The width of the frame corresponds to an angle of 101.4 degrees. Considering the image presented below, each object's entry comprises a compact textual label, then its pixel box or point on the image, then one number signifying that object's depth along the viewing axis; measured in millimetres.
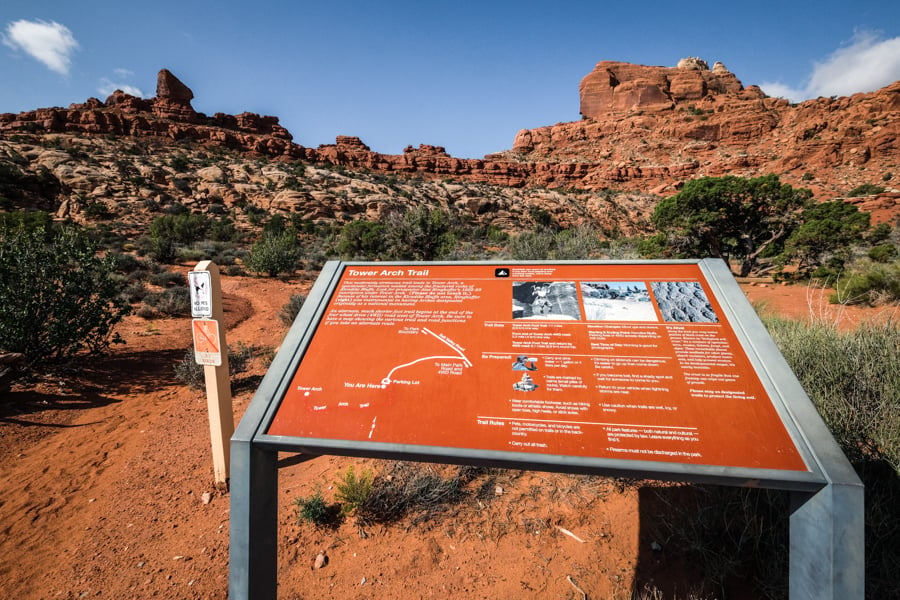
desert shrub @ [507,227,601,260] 11250
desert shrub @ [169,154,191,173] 30297
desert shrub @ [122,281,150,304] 8750
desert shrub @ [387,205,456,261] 14031
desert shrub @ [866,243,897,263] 11453
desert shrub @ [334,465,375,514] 2701
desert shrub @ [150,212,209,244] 16533
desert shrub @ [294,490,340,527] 2678
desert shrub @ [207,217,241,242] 20500
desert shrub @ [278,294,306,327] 7586
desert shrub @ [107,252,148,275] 11188
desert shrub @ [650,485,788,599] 2029
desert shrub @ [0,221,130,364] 4648
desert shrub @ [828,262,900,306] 7051
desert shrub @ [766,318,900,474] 2490
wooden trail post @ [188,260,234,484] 2680
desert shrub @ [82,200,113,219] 21953
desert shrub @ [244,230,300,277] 12656
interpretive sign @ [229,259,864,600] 1374
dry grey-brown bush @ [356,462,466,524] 2727
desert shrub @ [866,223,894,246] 16077
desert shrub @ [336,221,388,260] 15195
